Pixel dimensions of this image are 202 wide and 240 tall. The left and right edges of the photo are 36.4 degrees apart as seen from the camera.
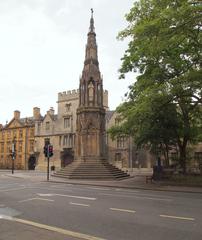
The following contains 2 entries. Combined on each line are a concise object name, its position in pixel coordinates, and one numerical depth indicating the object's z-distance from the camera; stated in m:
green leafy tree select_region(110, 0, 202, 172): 18.03
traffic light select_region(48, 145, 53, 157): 33.34
